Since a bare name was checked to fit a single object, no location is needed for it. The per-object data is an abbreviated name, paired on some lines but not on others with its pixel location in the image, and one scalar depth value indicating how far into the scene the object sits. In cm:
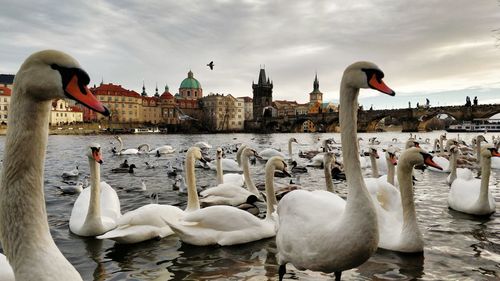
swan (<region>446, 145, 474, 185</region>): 1088
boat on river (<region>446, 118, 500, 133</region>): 7531
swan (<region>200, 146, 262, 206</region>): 754
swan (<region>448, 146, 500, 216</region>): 692
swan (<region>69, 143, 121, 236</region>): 581
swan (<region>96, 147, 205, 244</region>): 536
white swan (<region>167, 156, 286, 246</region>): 541
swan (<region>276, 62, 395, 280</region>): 303
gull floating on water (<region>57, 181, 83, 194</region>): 1019
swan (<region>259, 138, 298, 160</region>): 2003
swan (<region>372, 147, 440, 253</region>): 491
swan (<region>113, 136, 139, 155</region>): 2606
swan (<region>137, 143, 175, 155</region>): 2615
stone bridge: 6588
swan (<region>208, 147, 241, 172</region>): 1537
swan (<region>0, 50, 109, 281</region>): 181
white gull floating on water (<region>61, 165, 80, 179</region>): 1399
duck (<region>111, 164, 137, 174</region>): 1545
